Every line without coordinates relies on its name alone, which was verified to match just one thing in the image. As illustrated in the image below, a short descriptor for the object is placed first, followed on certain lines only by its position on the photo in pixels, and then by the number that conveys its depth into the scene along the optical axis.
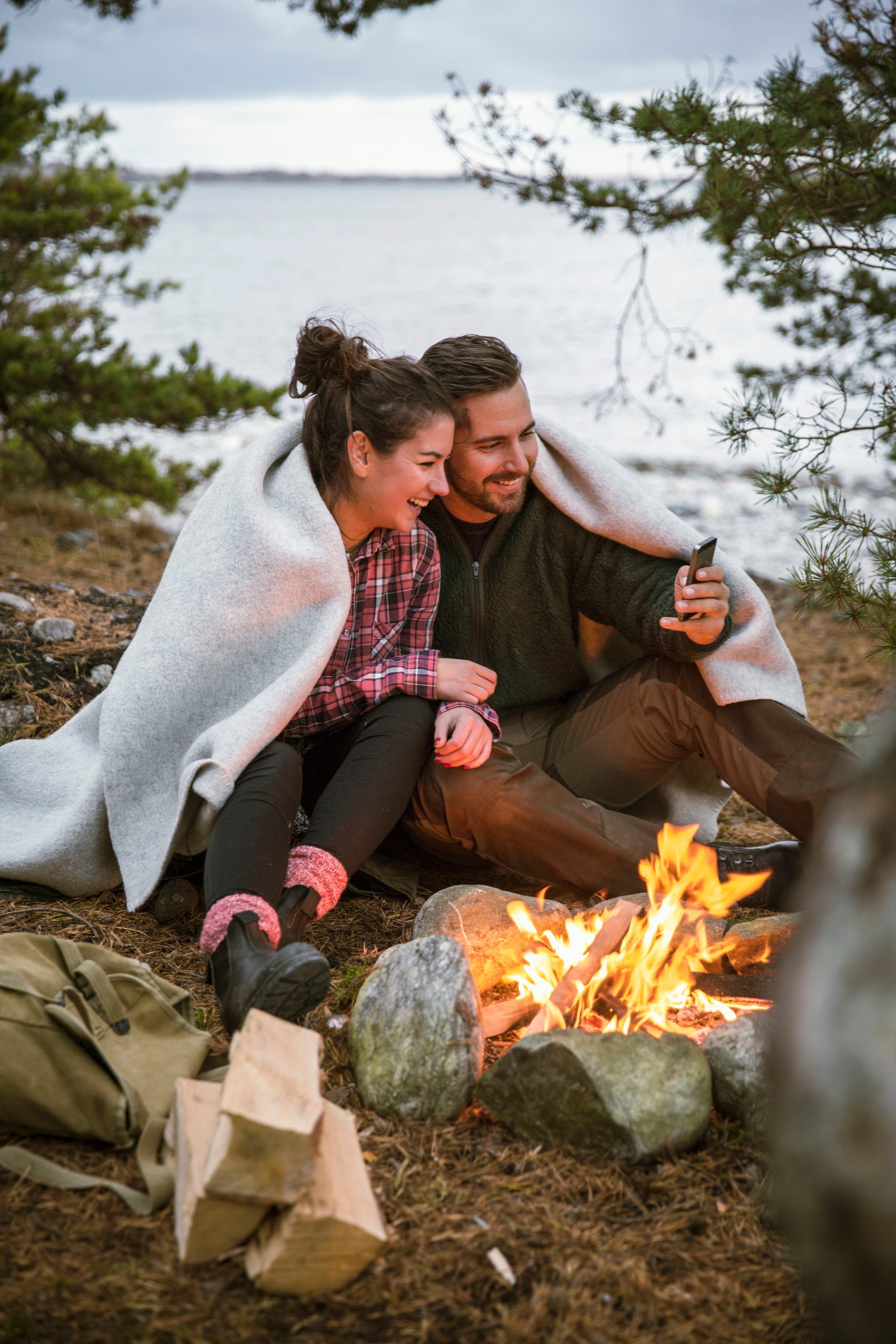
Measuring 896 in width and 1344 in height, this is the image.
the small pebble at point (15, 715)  3.54
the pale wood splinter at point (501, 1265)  1.59
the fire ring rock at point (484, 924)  2.47
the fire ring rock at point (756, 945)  2.53
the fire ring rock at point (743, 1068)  1.94
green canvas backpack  1.79
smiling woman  2.52
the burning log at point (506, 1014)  2.22
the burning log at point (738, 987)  2.38
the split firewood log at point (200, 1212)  1.56
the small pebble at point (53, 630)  3.90
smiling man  2.75
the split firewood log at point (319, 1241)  1.53
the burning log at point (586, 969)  2.15
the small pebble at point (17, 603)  4.21
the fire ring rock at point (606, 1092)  1.86
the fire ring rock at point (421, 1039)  1.99
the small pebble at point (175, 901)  2.69
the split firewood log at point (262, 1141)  1.52
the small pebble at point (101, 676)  3.73
